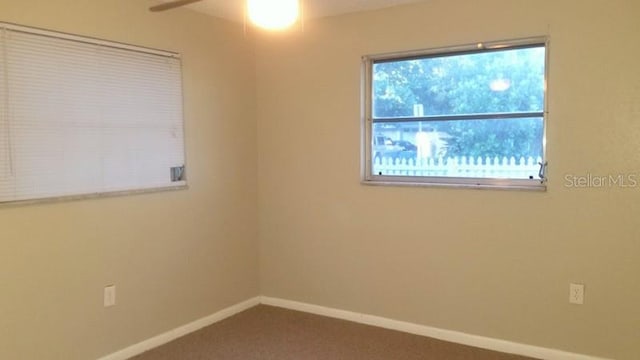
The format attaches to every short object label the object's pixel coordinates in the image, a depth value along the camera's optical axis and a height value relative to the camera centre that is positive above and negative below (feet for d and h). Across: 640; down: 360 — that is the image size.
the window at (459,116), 10.34 +0.84
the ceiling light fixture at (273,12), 6.78 +1.93
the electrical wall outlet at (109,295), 10.05 -2.69
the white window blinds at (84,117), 8.52 +0.77
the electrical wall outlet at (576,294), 9.90 -2.68
